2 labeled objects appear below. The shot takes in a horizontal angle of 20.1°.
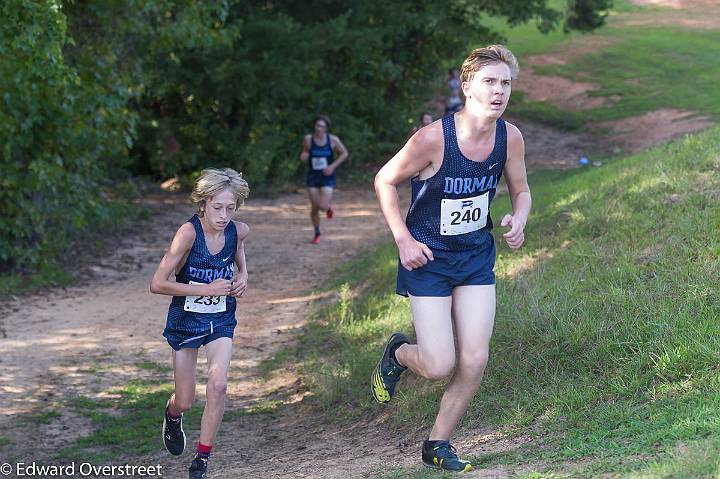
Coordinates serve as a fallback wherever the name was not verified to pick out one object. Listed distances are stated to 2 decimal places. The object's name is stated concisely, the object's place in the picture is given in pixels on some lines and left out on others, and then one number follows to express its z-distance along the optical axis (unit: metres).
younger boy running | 11.80
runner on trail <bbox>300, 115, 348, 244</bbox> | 30.03
